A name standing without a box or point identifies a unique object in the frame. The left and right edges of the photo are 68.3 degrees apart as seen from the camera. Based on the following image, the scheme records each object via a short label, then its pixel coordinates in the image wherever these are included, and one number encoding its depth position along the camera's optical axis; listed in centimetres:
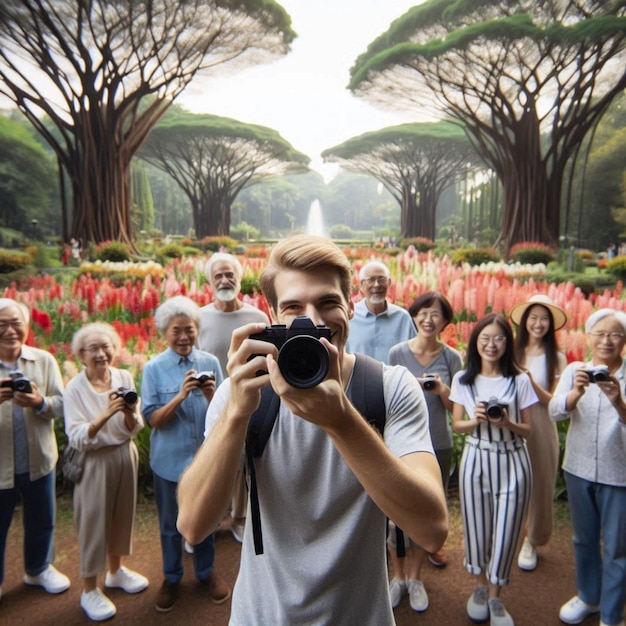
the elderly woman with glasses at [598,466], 212
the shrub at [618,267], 488
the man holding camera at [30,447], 241
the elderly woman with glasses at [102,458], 232
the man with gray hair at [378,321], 309
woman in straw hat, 272
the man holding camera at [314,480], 74
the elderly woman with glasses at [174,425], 238
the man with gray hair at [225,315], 311
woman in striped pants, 220
